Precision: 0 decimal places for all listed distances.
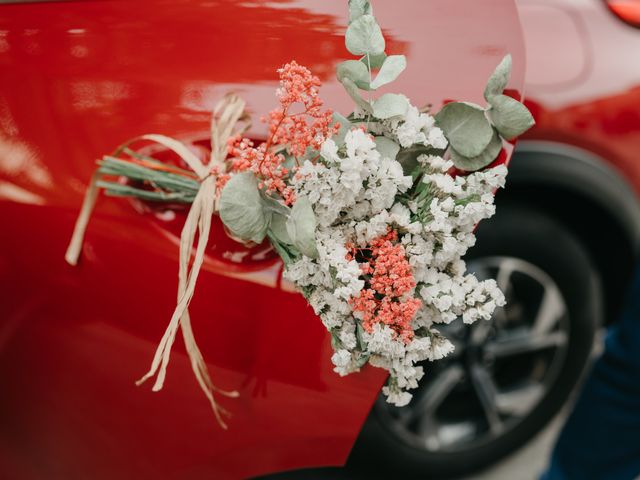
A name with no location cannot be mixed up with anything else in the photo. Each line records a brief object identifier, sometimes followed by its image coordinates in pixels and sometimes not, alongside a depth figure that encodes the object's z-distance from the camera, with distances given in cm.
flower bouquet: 93
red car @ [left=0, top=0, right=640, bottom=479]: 117
